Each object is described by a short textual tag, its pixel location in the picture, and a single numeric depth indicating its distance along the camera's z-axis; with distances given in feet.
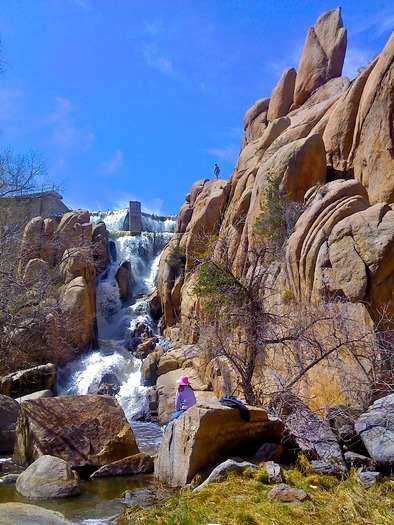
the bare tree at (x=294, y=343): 32.81
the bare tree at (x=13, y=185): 39.11
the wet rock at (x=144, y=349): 85.87
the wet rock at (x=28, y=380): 62.54
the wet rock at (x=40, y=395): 46.55
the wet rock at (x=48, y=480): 25.24
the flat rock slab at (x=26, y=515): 17.03
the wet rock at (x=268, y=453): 26.11
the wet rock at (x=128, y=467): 30.32
